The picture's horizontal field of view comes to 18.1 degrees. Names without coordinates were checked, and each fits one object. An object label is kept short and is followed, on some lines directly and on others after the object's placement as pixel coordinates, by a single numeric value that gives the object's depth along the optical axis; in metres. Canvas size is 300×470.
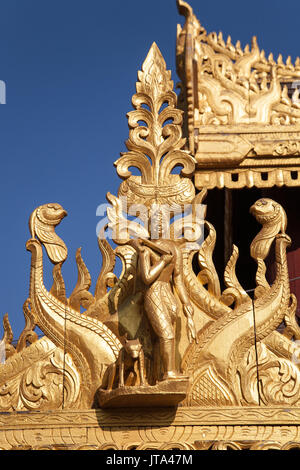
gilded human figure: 10.21
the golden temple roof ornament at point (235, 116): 12.58
